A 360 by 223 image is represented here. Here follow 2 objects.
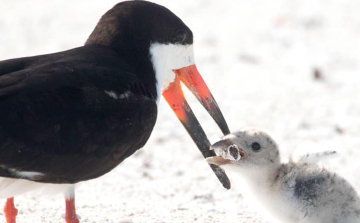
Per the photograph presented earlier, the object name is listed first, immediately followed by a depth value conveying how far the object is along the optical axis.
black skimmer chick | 10.91
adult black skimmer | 10.01
